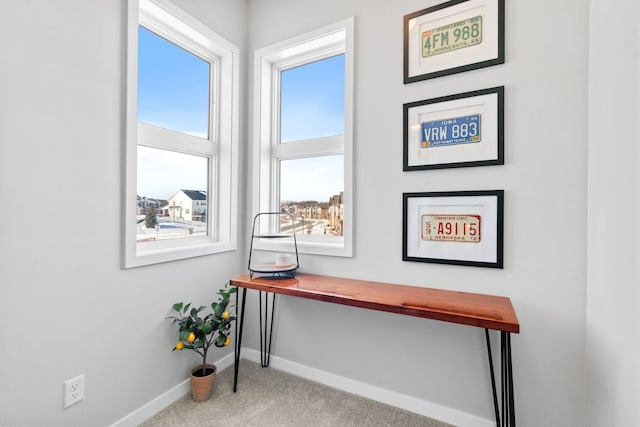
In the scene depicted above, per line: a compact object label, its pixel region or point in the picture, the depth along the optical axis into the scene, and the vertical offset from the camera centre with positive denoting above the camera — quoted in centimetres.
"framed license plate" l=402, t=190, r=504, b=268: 146 -7
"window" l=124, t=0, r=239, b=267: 162 +47
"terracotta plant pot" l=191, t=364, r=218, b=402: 174 -100
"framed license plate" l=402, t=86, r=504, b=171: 146 +43
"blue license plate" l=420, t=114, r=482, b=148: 150 +43
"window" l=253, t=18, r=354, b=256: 201 +54
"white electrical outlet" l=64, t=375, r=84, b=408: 131 -78
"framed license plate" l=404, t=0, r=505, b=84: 147 +90
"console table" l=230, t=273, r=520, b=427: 120 -39
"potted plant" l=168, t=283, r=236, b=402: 172 -69
